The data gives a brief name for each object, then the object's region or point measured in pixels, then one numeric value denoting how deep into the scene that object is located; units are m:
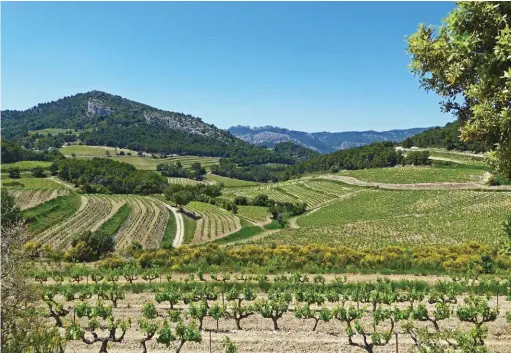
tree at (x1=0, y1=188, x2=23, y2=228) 51.01
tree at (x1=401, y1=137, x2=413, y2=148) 197.27
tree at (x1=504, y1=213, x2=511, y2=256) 9.29
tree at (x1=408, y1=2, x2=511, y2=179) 8.18
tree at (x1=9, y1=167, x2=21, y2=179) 131.25
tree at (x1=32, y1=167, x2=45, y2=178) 144.38
